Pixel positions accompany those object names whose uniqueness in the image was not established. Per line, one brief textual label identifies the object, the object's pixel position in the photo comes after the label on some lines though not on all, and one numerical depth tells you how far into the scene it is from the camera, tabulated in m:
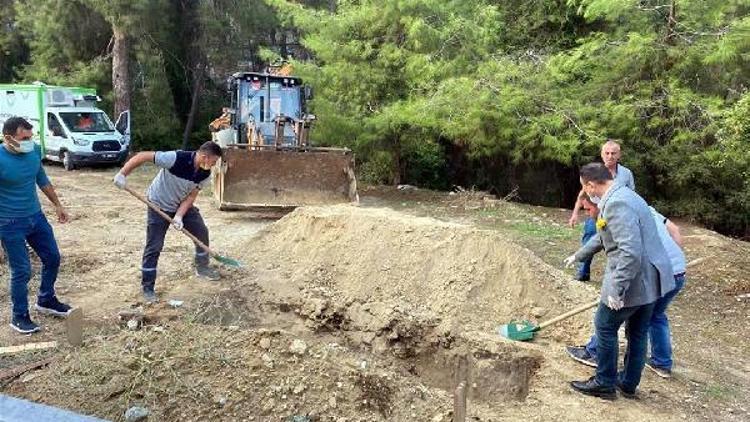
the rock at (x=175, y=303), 5.62
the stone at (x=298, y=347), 4.12
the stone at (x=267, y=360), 3.99
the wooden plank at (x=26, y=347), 4.55
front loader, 10.30
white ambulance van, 16.66
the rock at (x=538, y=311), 5.60
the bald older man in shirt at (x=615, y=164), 5.71
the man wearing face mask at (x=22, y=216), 4.71
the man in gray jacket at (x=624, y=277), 3.90
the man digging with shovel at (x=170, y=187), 5.38
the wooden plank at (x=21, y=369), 4.08
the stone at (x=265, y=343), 4.16
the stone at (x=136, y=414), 3.58
